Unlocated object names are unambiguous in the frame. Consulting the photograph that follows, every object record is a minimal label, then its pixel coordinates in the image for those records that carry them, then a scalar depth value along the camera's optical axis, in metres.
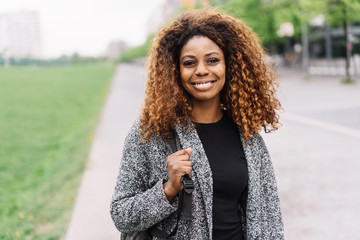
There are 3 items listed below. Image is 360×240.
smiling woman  1.63
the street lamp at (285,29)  24.41
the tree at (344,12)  18.05
